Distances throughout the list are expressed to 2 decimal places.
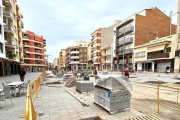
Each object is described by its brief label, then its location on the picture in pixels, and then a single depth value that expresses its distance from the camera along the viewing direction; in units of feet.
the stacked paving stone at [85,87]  22.29
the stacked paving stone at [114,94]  11.78
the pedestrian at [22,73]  30.44
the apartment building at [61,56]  340.57
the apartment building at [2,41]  58.80
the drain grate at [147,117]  10.61
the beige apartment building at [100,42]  180.45
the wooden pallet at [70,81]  30.08
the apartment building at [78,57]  225.56
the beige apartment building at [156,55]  82.33
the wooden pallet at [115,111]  11.67
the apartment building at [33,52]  166.61
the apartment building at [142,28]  117.91
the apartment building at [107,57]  158.79
